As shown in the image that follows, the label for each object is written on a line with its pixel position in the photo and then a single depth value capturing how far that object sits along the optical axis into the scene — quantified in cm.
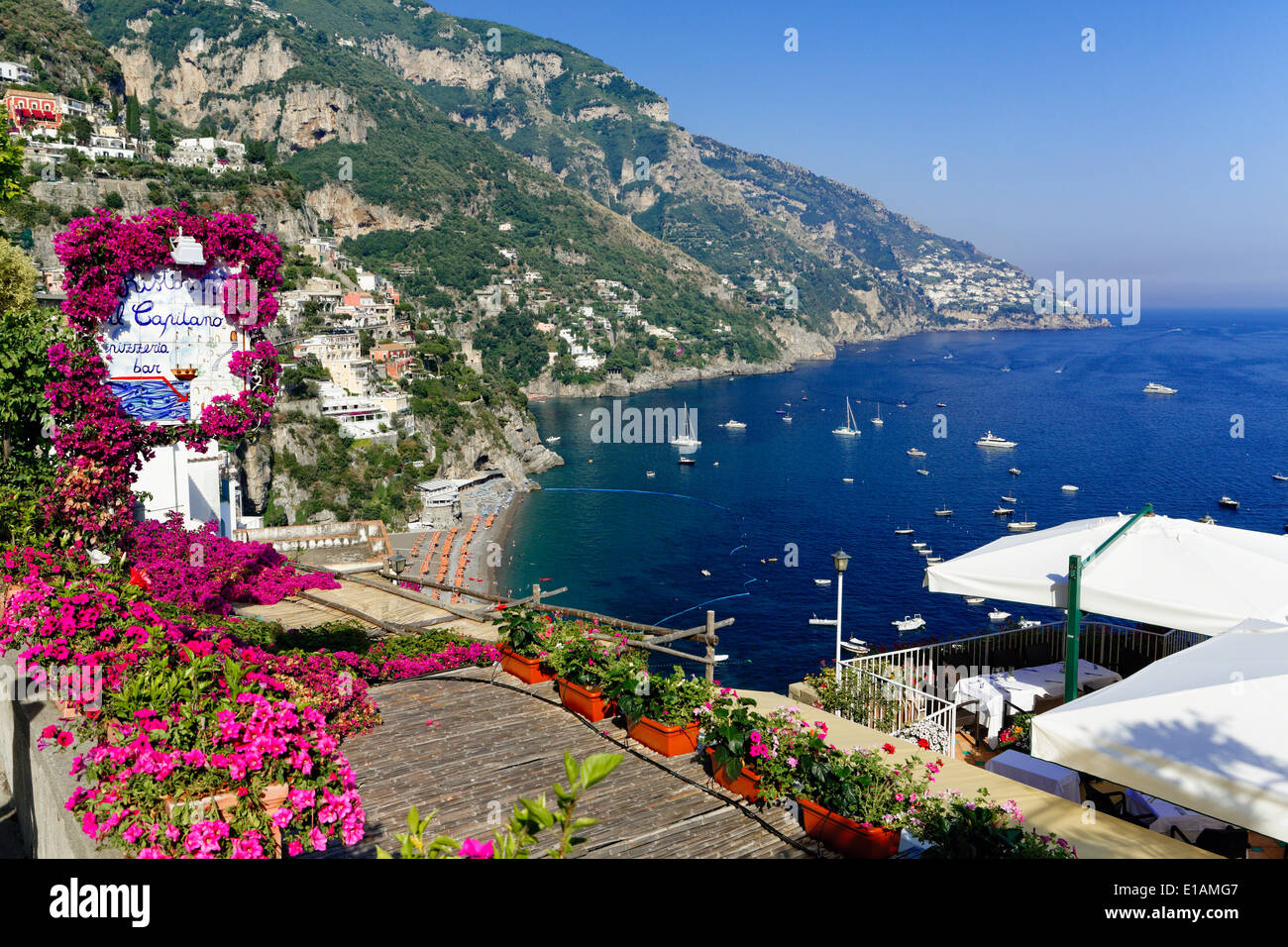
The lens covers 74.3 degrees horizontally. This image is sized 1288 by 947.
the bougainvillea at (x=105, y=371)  787
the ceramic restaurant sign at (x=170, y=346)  839
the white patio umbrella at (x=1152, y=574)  700
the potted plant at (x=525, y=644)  771
